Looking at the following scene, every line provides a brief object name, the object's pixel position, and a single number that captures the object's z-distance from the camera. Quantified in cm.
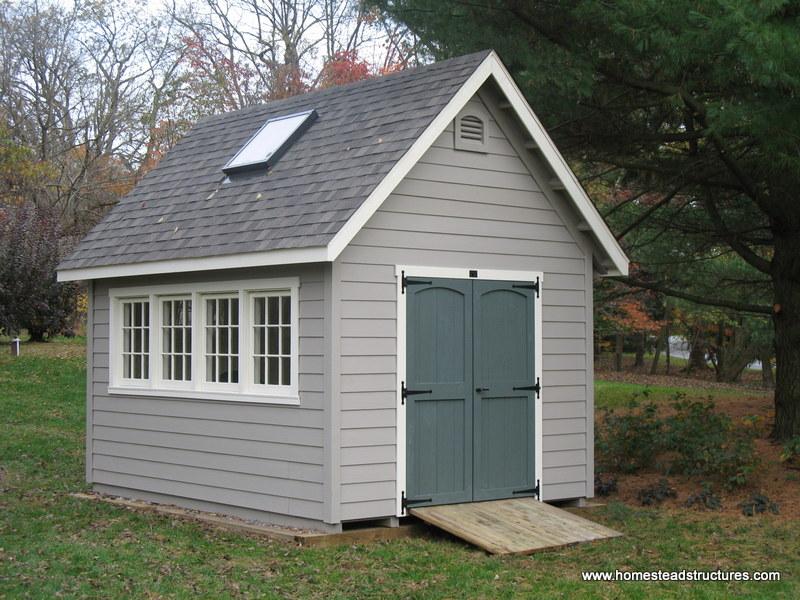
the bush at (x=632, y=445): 1271
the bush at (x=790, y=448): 1145
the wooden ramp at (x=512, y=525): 888
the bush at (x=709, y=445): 1132
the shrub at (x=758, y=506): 1055
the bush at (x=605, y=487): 1180
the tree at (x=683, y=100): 904
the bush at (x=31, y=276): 2241
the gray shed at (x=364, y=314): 934
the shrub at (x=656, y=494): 1124
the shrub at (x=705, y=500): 1088
